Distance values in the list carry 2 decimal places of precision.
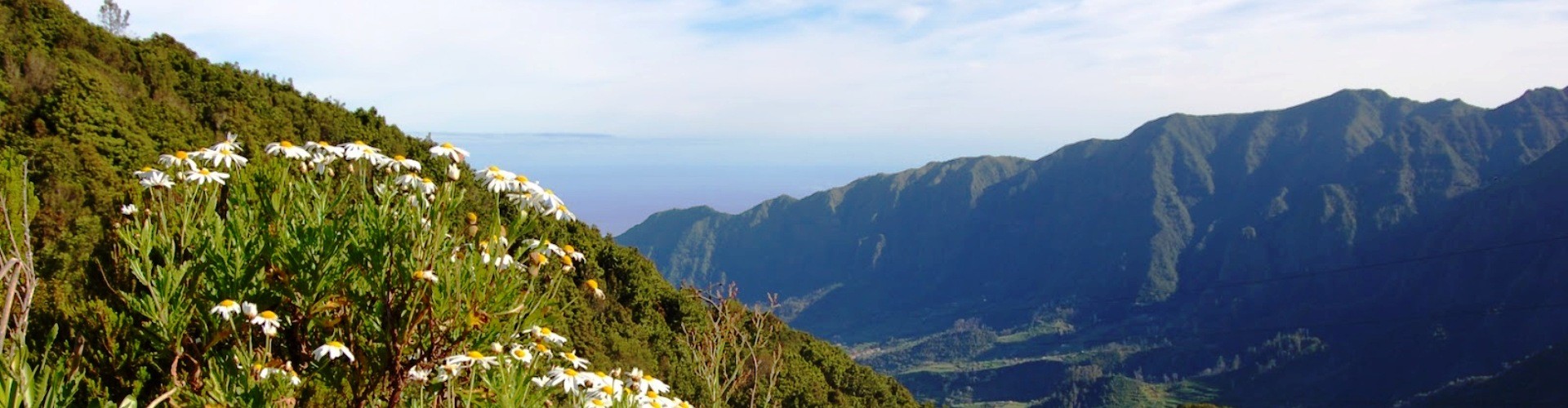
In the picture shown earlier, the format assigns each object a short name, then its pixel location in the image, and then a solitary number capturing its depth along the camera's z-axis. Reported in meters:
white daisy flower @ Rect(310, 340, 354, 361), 3.26
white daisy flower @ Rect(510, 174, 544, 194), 3.73
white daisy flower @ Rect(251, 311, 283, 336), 3.15
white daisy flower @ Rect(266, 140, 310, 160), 3.87
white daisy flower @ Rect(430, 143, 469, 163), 3.74
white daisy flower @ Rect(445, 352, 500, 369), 3.22
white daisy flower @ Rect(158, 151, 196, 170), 3.66
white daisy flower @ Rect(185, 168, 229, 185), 3.53
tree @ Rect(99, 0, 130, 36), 22.23
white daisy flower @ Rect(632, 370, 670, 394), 3.86
